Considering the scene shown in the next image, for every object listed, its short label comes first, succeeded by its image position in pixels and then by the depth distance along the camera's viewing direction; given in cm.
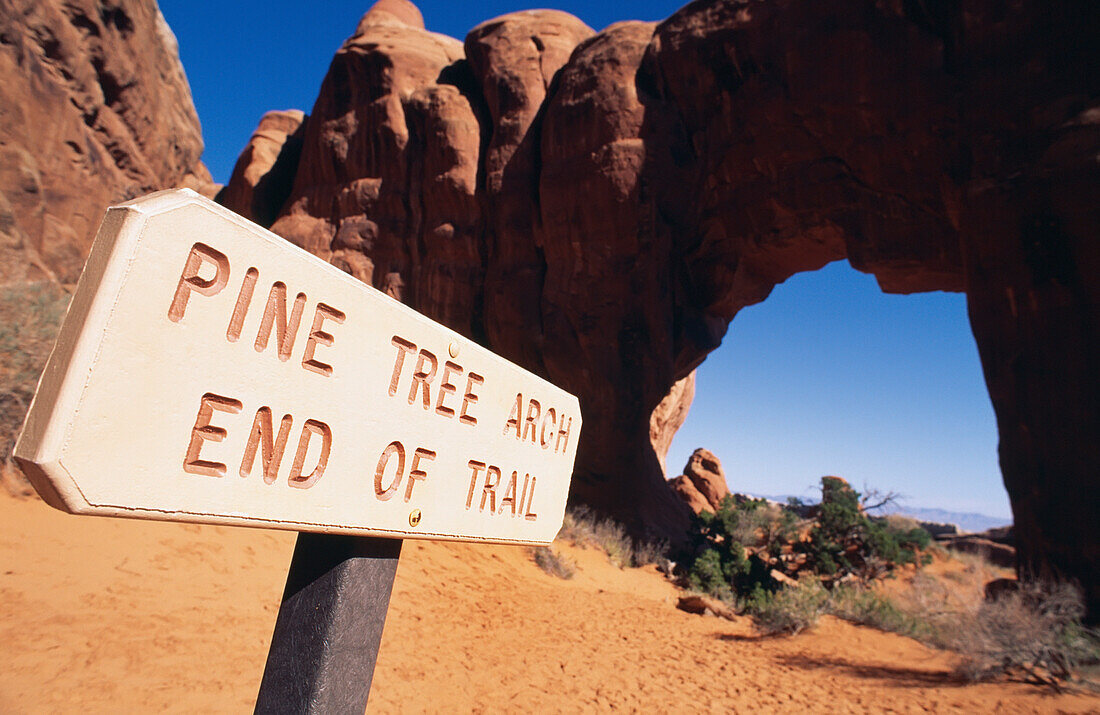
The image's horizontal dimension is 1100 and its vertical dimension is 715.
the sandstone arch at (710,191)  671
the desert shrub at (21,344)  435
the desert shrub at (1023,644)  433
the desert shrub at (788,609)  613
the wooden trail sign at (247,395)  68
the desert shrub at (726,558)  852
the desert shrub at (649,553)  1008
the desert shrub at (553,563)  731
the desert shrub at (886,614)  589
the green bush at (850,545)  1026
